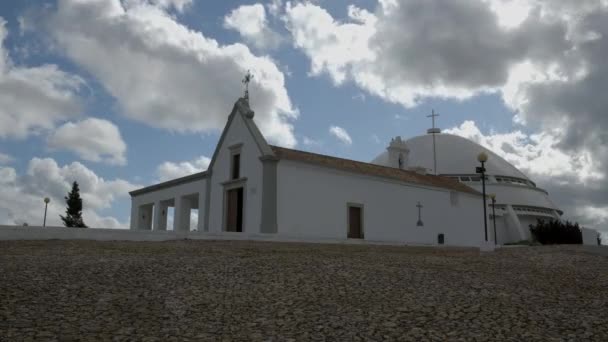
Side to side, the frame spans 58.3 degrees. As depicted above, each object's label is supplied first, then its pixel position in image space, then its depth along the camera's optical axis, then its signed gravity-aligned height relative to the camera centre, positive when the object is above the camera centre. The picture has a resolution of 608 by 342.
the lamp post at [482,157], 20.92 +3.56
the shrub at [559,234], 34.97 +1.17
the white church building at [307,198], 24.25 +2.61
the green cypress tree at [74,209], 51.06 +3.41
